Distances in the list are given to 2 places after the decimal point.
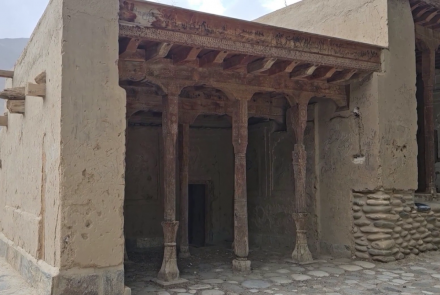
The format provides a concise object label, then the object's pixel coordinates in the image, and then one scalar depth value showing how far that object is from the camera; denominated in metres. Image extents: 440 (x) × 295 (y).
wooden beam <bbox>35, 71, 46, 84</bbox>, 5.77
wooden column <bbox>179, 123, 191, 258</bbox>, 8.65
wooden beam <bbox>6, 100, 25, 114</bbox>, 6.88
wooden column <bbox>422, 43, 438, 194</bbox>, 8.86
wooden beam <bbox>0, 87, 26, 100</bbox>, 6.60
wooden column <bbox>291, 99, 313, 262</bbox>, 7.66
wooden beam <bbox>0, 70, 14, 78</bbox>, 8.07
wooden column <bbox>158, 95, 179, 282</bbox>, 6.30
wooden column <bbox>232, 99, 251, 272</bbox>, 6.94
